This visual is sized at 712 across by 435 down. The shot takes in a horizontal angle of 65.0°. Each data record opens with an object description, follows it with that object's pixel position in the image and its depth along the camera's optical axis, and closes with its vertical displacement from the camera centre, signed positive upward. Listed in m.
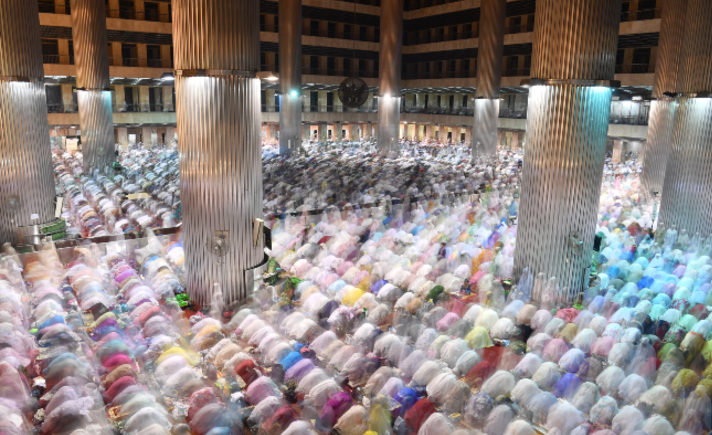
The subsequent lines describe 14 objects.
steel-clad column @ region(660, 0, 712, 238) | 12.47 -0.49
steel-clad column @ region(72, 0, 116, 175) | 20.03 +0.81
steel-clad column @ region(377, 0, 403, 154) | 29.84 +1.96
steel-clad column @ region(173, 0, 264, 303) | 8.71 -0.54
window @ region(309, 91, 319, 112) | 40.50 +0.63
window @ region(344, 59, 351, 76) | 38.22 +2.87
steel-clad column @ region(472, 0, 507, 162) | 25.03 +1.53
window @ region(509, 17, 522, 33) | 32.84 +5.11
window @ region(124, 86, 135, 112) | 33.66 +0.54
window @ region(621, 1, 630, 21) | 27.91 +5.16
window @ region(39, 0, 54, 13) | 27.61 +4.83
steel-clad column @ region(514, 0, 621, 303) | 9.38 -0.38
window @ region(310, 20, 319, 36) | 36.75 +5.28
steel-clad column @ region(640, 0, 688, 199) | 17.69 +0.41
